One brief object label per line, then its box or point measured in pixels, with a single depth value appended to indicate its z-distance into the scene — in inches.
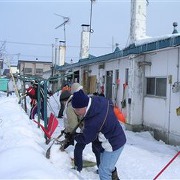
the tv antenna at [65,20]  840.6
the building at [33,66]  1832.2
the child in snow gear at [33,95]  335.4
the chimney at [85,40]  623.5
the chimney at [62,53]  825.7
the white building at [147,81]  255.4
